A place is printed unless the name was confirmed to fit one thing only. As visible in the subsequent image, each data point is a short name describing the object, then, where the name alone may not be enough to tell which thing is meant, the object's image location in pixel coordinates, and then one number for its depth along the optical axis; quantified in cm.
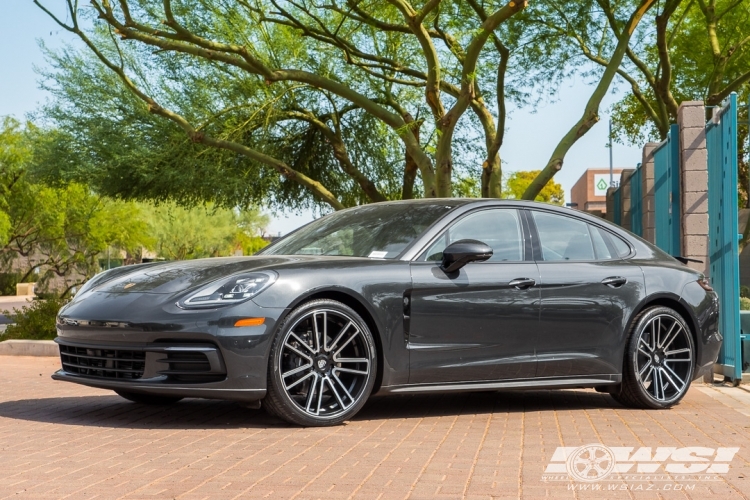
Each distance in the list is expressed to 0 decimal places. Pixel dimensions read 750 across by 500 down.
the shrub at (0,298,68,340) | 1689
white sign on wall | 8256
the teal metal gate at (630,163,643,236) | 1541
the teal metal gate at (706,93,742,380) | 1071
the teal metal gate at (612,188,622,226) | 1917
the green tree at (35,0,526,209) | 1839
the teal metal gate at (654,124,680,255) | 1217
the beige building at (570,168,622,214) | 8738
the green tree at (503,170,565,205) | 7568
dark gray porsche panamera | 669
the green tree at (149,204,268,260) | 6469
